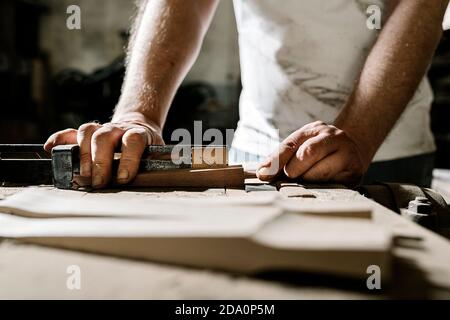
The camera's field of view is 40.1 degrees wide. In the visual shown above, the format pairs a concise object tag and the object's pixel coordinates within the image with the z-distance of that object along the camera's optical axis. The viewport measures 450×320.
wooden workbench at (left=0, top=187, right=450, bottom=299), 0.31
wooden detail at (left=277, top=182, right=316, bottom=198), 0.49
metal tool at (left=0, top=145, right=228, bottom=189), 0.56
